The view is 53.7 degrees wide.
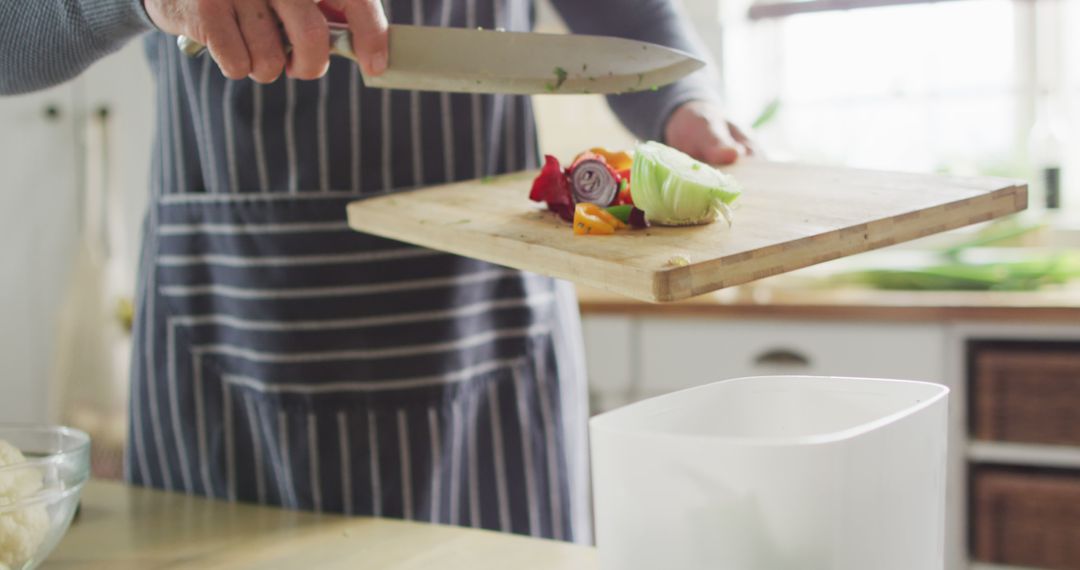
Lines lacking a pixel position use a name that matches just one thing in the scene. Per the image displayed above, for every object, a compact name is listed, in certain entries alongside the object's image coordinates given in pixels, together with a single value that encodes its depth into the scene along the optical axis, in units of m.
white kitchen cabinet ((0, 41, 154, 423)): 2.54
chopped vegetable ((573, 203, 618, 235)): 0.77
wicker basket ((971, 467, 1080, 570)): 1.75
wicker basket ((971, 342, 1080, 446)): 1.75
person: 1.04
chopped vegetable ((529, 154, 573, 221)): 0.85
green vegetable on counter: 1.94
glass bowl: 0.71
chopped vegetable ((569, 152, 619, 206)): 0.82
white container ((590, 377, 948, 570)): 0.53
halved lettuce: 0.76
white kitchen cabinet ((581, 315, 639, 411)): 2.06
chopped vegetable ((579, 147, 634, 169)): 0.88
